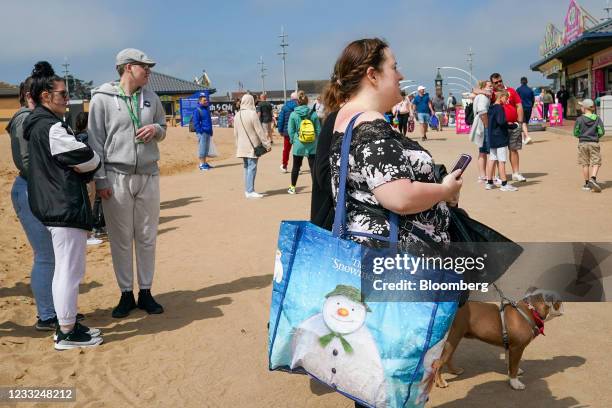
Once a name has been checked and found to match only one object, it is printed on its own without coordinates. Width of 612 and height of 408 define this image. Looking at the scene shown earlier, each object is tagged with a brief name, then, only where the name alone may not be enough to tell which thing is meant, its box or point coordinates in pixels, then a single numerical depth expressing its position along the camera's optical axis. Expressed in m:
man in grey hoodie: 4.71
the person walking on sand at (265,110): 20.97
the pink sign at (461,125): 26.17
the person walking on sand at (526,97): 20.17
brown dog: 3.48
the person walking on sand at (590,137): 9.71
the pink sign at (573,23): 29.23
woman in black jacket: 4.11
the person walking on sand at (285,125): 14.32
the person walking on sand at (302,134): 10.73
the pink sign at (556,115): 25.23
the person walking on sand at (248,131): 10.59
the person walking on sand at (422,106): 20.61
